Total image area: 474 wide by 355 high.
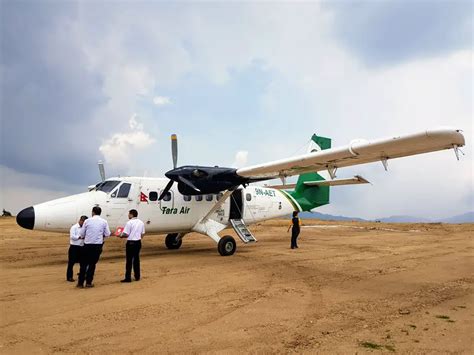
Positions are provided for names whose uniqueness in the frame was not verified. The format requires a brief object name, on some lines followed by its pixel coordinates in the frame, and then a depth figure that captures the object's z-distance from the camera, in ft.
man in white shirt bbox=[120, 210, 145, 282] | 27.78
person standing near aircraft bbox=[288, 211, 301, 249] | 50.42
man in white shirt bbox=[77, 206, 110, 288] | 25.85
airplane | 29.96
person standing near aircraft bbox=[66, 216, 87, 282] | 28.40
